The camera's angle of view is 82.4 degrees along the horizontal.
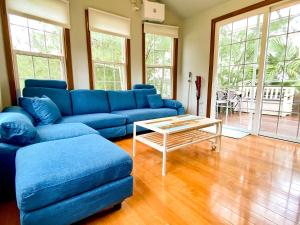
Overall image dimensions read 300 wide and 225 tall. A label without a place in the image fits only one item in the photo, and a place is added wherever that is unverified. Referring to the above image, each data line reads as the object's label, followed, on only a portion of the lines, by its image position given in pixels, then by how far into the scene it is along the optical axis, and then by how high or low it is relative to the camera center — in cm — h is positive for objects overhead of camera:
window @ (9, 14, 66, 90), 270 +63
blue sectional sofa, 95 -54
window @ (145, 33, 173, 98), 429 +64
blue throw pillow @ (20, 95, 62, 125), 217 -28
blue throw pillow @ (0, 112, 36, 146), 133 -35
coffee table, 192 -65
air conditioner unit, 380 +170
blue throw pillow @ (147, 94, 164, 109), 360 -30
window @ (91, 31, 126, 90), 355 +55
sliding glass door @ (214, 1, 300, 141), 286 +30
